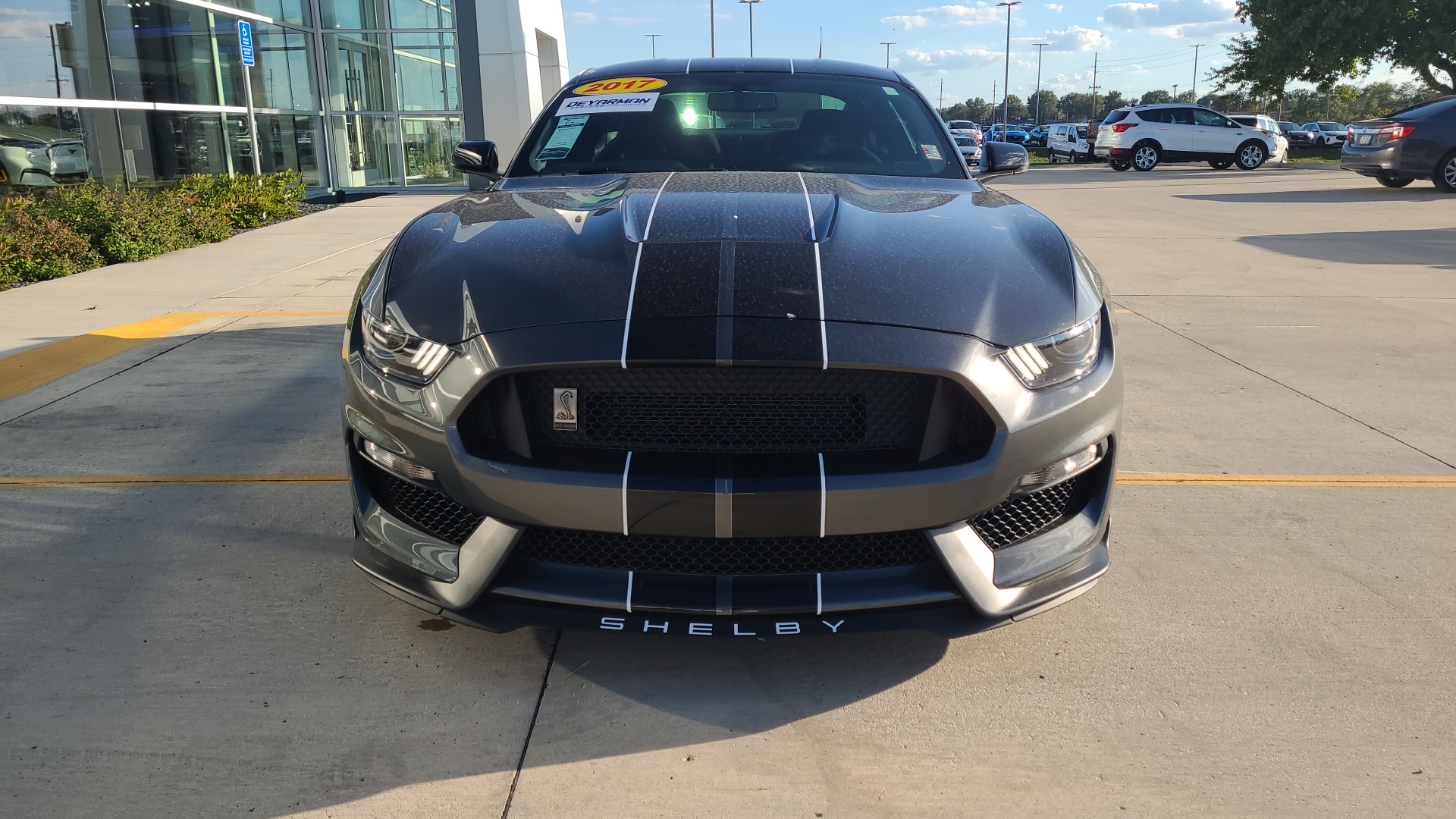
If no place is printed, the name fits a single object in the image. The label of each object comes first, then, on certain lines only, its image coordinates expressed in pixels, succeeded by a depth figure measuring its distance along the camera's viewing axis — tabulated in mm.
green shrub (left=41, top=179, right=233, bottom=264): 9164
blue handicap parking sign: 13098
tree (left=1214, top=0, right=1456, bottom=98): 30812
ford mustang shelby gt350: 2025
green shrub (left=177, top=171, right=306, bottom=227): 11953
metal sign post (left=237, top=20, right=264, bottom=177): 13109
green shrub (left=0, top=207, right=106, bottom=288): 7944
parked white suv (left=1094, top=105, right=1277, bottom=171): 24609
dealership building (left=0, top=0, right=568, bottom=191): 11250
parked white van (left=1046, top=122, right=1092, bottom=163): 30797
